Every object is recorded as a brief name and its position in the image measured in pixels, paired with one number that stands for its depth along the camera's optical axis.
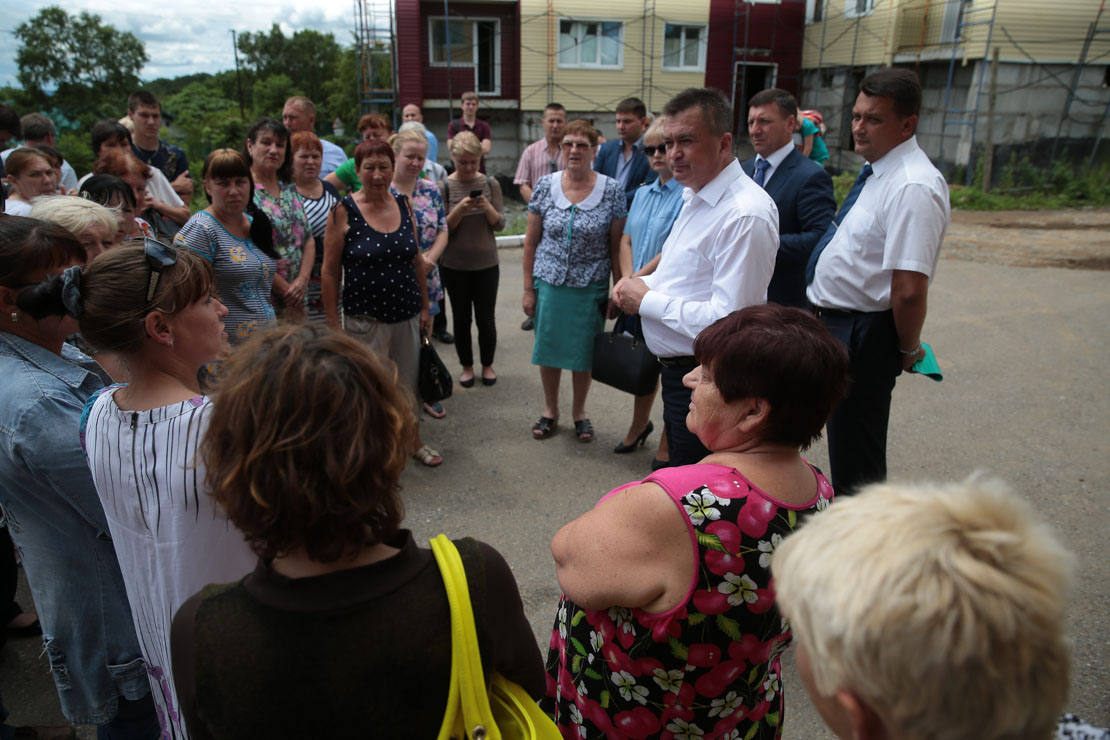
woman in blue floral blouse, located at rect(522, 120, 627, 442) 4.30
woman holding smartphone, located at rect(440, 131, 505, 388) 5.12
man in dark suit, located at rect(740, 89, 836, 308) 3.84
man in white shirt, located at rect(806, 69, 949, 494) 2.79
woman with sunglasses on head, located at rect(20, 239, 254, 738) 1.48
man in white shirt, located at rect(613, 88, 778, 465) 2.66
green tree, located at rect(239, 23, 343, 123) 55.16
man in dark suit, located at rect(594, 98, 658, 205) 5.53
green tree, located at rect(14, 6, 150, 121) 44.41
